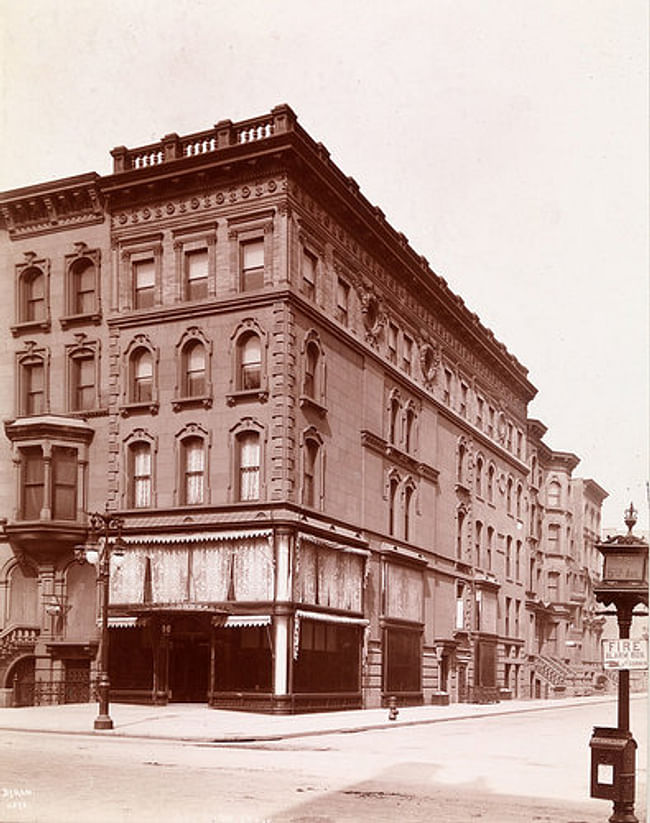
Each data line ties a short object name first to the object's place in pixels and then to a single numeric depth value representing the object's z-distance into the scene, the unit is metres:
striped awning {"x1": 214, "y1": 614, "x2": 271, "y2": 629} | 26.52
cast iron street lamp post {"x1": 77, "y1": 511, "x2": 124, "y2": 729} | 21.41
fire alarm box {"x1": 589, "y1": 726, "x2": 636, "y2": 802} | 11.38
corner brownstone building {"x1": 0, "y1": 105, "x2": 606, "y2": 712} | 24.61
